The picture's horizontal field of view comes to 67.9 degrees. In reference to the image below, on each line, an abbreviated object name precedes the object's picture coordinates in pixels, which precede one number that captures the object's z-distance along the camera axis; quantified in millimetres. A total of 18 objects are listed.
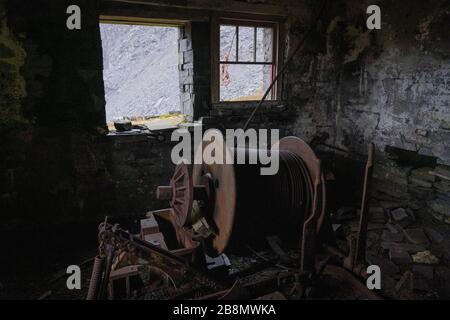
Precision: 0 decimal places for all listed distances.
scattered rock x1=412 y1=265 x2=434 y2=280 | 3732
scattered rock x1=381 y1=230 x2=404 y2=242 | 4465
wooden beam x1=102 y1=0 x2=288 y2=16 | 4587
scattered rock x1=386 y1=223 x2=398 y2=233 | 4660
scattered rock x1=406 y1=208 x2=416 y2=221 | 4895
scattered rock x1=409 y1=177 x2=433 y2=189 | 4809
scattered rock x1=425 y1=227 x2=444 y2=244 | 4395
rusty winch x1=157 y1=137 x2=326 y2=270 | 3250
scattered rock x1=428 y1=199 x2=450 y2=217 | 4594
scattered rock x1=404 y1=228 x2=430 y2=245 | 4379
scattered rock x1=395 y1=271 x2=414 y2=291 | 2915
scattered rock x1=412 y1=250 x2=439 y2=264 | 3986
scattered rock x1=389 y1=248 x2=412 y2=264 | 3984
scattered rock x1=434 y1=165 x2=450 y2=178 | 4578
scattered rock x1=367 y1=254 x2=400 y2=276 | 3801
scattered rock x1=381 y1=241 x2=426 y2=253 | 4211
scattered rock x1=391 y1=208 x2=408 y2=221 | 4860
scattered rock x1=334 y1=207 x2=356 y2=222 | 5047
